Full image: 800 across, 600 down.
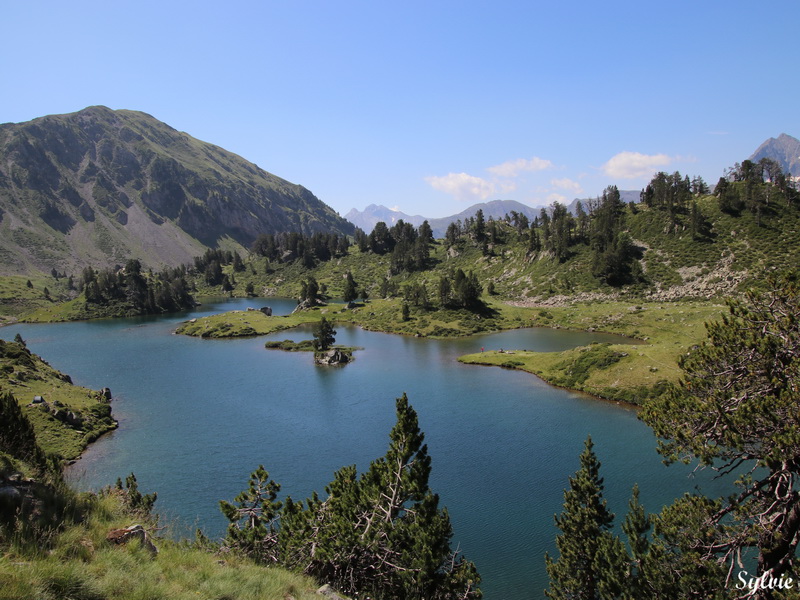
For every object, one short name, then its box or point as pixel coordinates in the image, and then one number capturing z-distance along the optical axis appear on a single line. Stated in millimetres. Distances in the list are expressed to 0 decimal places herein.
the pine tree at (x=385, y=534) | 23531
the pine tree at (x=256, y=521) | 23373
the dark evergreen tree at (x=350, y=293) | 182625
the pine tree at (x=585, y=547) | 26688
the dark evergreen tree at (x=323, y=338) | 114188
